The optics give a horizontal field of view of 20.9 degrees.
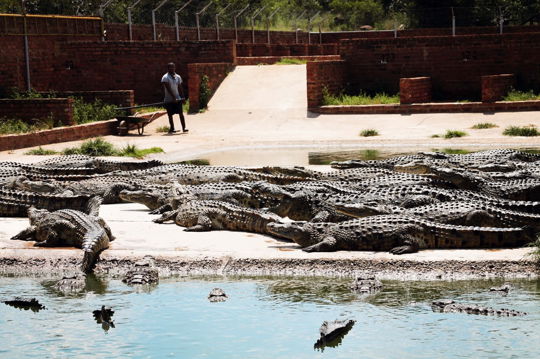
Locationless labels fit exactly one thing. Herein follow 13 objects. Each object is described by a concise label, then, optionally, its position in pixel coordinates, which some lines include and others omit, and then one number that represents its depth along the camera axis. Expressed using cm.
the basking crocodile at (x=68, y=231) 1296
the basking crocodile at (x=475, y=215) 1321
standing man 3048
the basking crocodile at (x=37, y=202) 1566
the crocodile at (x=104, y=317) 1069
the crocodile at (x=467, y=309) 1064
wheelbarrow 2933
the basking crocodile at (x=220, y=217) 1408
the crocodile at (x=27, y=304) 1146
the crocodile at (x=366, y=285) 1157
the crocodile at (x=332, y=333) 985
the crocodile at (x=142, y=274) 1231
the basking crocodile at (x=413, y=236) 1263
